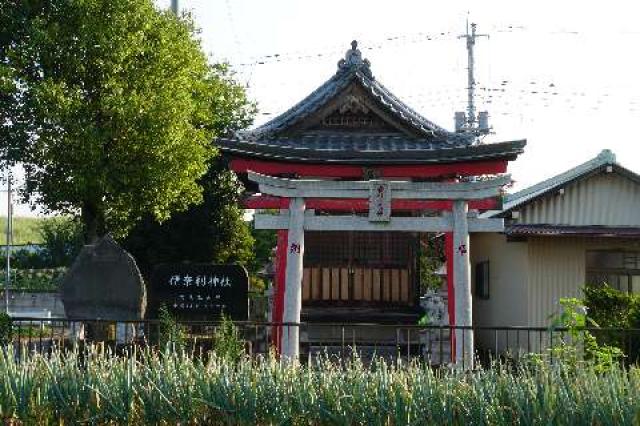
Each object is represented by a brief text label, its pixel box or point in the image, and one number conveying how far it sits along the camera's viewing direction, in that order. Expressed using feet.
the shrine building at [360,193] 49.37
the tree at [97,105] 67.56
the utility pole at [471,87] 120.67
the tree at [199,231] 99.35
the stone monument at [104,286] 50.37
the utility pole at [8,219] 131.34
